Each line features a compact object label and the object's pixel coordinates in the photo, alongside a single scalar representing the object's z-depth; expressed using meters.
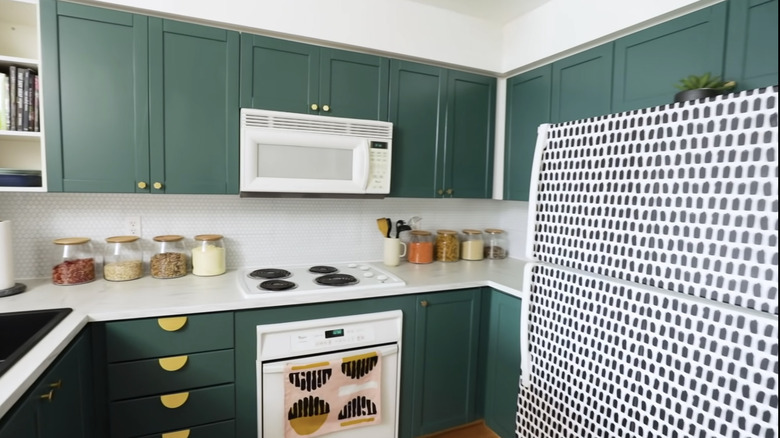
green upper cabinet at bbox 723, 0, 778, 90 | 1.32
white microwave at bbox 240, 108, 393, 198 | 1.85
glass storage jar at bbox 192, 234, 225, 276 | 1.96
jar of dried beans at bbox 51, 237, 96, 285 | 1.73
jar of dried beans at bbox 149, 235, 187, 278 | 1.89
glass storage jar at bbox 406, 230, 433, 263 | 2.45
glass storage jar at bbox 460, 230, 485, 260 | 2.63
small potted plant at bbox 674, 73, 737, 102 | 1.37
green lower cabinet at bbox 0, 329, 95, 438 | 0.96
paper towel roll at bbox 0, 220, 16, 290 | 1.52
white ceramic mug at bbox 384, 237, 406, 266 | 2.35
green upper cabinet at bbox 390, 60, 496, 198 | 2.22
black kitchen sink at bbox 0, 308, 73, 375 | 1.33
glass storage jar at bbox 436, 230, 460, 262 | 2.56
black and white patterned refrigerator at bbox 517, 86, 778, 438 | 0.86
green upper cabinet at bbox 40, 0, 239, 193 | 1.59
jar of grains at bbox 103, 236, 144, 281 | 1.82
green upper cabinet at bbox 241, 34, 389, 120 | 1.86
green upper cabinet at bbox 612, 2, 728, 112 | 1.48
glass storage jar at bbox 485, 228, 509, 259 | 2.75
